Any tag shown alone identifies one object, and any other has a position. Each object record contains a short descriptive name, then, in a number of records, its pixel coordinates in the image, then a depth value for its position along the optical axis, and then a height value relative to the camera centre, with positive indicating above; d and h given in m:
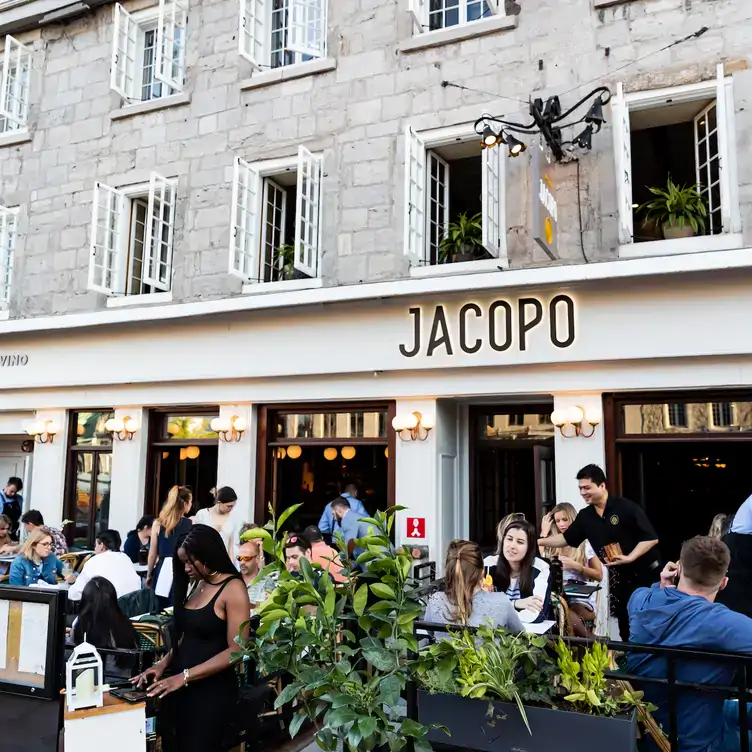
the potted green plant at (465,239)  9.11 +3.00
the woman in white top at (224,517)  8.62 -0.56
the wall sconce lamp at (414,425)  9.12 +0.63
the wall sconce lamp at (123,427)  11.15 +0.71
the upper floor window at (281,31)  9.79 +6.38
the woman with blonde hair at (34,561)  6.96 -0.87
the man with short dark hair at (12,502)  12.00 -0.50
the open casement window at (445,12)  9.58 +6.22
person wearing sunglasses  6.73 -0.94
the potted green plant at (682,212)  7.99 +2.95
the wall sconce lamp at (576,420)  8.32 +0.65
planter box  2.89 -1.06
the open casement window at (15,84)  12.49 +6.80
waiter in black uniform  6.50 -0.49
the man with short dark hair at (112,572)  6.50 -0.90
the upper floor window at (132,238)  10.65 +3.64
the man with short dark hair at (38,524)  8.77 -0.66
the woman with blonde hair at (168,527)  8.02 -0.61
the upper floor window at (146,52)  11.16 +6.74
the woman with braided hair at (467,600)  4.17 -0.74
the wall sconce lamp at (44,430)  11.83 +0.69
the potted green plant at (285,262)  10.13 +3.05
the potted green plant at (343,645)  3.04 -0.75
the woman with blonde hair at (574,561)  6.42 -0.84
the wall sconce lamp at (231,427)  10.23 +0.66
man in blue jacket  3.19 -0.71
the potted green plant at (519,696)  2.97 -0.95
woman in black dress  3.72 -0.95
